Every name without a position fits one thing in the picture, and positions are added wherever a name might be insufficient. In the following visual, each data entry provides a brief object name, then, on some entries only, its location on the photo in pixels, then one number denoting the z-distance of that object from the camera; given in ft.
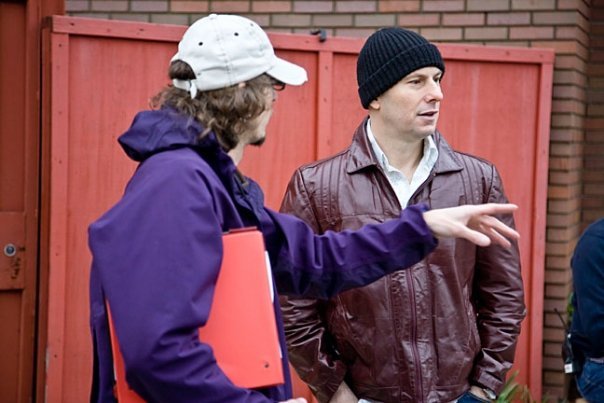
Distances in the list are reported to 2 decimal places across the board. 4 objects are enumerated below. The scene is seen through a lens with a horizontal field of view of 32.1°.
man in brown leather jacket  10.58
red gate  16.24
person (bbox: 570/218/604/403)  13.94
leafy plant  18.21
